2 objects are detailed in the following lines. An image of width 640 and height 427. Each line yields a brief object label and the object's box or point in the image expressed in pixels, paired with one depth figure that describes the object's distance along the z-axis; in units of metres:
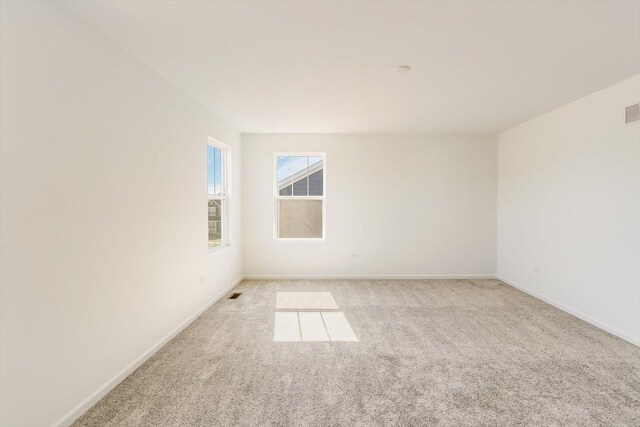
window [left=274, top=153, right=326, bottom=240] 5.77
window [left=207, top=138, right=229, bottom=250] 4.49
